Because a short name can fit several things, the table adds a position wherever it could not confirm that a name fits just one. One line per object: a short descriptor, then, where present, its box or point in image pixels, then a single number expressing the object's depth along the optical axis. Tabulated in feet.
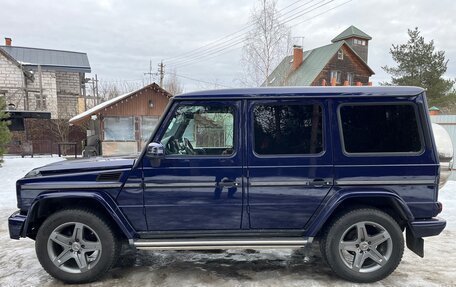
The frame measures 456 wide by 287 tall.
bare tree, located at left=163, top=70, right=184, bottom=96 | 107.93
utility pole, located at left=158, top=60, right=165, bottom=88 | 120.49
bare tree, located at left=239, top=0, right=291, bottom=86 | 55.52
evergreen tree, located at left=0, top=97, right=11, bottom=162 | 40.57
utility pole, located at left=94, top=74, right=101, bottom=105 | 120.22
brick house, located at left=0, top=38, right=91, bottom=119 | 85.66
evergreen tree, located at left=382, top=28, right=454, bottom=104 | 106.42
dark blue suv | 11.36
